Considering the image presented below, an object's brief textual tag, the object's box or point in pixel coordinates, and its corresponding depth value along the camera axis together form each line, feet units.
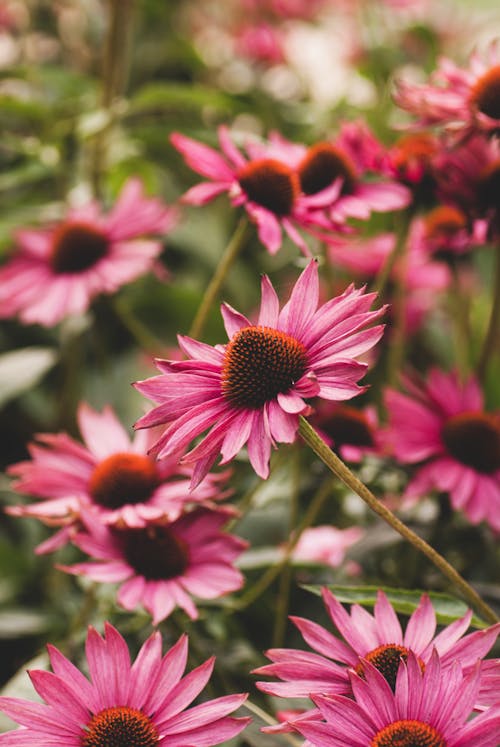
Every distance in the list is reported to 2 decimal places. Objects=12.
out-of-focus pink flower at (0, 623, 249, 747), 2.04
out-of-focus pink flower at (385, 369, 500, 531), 2.55
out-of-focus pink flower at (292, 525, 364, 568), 2.76
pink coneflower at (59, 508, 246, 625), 2.30
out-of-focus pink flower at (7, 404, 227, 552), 2.37
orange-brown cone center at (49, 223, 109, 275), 3.06
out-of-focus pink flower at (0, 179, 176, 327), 2.97
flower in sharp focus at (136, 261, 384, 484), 2.07
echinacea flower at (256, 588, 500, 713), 2.05
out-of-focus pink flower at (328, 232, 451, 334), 3.67
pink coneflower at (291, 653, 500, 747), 1.94
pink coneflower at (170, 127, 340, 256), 2.57
